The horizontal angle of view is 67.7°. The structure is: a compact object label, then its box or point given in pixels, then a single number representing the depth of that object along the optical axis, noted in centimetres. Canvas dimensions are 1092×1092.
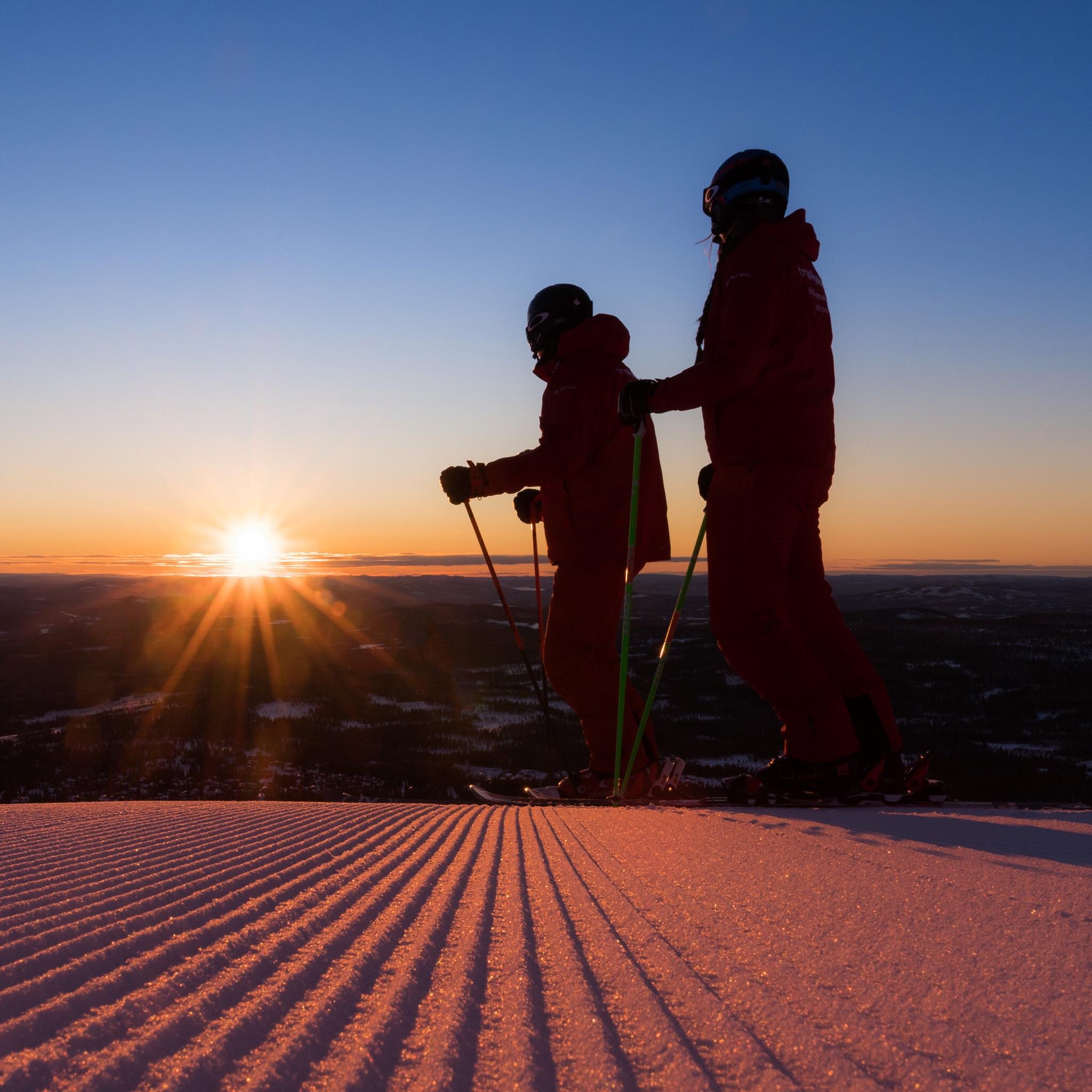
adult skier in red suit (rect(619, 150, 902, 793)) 282
